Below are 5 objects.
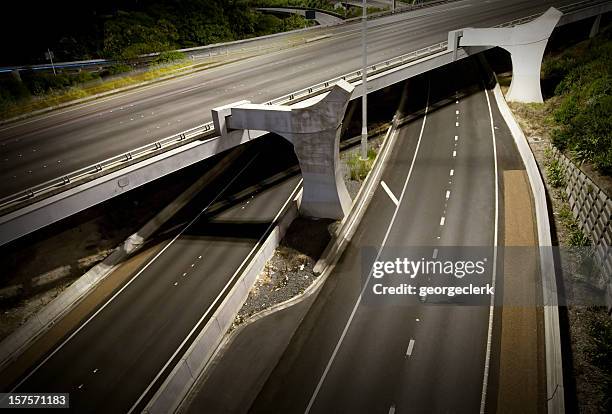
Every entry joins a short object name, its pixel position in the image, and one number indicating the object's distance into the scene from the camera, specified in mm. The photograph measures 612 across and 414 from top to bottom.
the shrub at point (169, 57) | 41219
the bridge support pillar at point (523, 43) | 38128
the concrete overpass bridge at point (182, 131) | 18078
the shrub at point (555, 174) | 28219
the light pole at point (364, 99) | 27828
